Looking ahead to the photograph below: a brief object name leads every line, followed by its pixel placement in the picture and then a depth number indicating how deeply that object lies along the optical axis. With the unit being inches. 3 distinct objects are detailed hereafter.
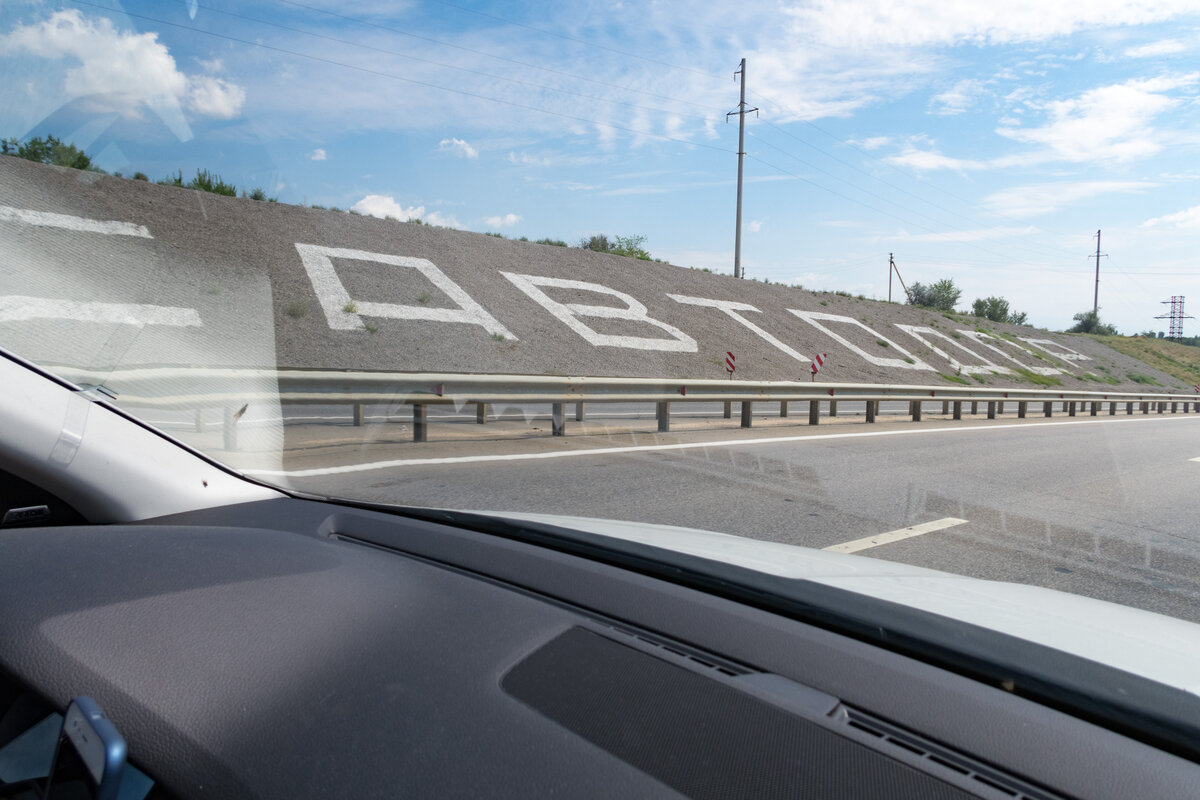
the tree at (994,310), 3395.7
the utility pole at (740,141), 1887.3
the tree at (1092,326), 3467.0
